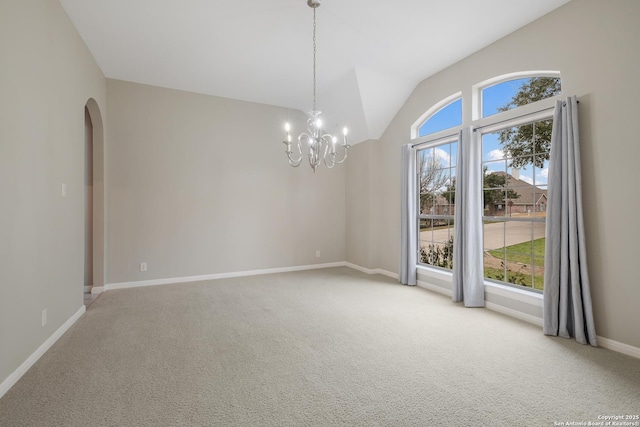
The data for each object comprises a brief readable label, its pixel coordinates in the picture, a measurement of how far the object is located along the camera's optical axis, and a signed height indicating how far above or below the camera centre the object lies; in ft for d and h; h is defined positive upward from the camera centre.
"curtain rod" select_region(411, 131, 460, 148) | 14.30 +3.70
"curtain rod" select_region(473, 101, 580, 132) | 10.34 +3.60
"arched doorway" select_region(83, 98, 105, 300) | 14.96 +0.49
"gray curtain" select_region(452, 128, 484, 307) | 12.82 -0.16
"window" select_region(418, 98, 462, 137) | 14.98 +4.85
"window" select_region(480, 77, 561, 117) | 11.30 +4.75
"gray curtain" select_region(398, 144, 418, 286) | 16.31 -0.29
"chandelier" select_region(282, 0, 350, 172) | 9.95 +2.77
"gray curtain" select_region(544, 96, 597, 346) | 9.36 -0.96
